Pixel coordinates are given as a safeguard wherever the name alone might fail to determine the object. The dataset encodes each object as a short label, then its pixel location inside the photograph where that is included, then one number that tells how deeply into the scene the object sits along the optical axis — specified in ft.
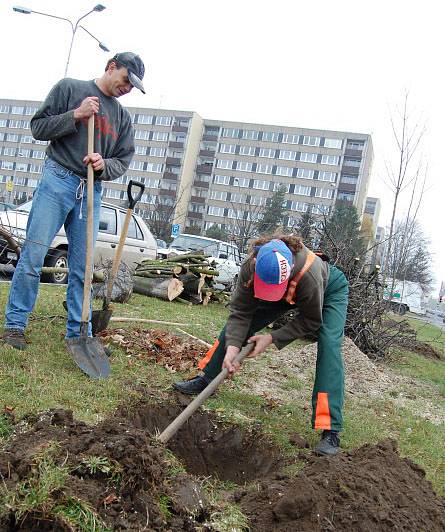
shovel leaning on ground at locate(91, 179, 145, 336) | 15.37
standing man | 12.51
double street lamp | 53.62
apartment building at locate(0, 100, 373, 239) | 230.27
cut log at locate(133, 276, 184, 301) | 30.58
